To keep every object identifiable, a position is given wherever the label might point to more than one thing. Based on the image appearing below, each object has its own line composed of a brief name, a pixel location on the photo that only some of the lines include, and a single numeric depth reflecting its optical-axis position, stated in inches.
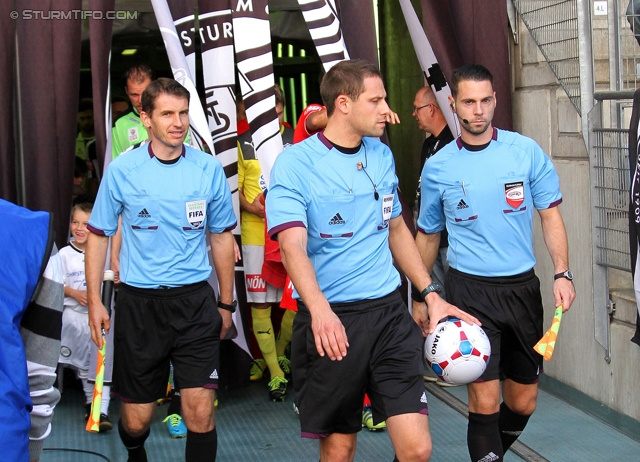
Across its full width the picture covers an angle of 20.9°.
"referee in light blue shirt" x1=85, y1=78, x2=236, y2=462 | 333.6
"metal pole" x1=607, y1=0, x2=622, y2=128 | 409.9
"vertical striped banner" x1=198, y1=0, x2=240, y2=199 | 435.7
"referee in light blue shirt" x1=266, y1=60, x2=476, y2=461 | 273.1
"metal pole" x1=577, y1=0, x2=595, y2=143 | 416.6
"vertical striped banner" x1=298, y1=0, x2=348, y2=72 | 431.9
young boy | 438.3
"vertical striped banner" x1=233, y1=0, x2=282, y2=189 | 430.2
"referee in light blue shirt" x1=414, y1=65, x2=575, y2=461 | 319.4
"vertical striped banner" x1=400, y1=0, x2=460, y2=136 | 447.3
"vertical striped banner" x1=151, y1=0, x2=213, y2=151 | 415.4
